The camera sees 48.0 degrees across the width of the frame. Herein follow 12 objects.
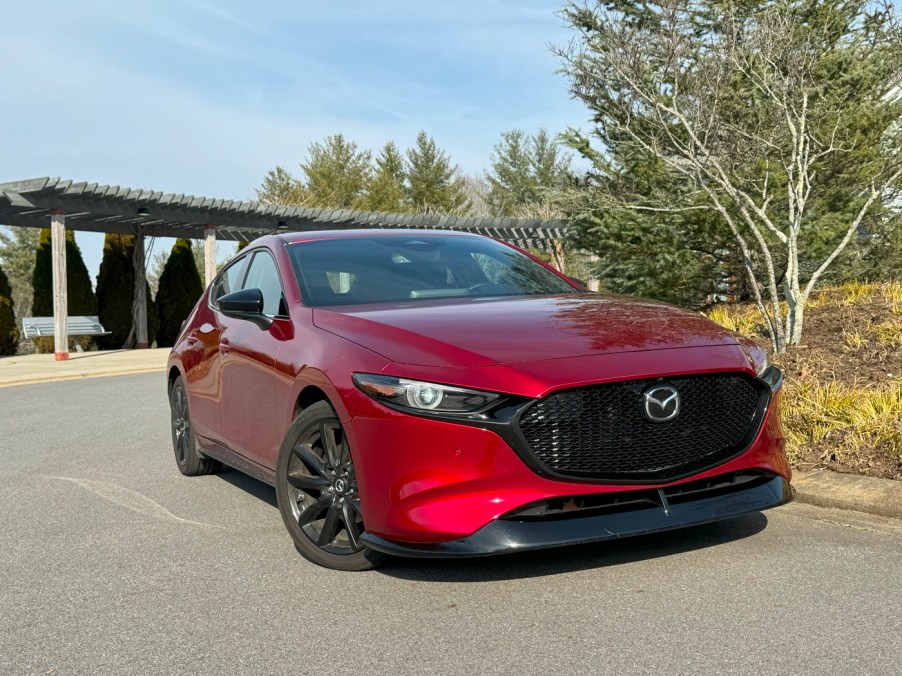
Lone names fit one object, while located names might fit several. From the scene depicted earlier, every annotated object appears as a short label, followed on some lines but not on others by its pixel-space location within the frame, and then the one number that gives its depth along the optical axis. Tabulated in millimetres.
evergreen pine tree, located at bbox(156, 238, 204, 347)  28906
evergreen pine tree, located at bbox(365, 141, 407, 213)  54875
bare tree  9938
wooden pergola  20562
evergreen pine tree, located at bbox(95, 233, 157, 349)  27219
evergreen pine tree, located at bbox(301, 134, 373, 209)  55125
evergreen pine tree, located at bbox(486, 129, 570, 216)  63469
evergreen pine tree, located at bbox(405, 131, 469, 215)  60156
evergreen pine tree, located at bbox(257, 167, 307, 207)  53531
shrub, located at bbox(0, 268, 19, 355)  23531
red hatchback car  3902
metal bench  24500
